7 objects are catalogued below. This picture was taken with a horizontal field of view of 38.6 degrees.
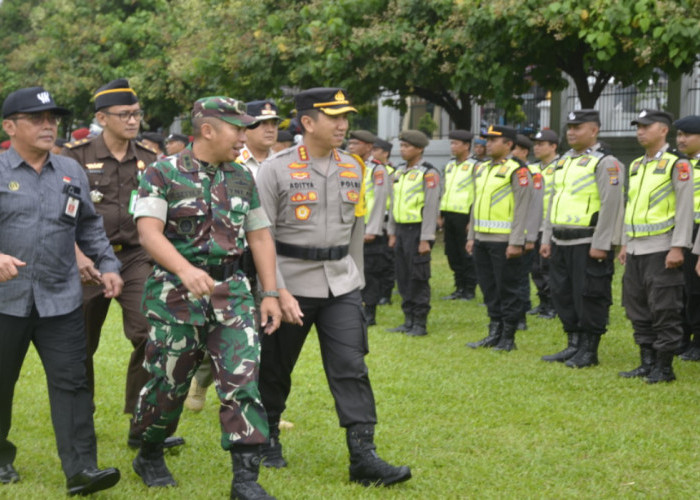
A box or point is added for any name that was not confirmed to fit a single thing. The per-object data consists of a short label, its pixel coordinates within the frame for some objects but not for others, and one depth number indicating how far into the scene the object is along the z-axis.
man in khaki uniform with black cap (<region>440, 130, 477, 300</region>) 13.65
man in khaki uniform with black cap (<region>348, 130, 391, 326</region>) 11.91
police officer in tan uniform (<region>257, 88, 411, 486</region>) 5.56
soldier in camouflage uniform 4.98
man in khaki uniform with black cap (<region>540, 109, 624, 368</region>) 8.70
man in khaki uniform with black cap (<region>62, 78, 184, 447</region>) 6.29
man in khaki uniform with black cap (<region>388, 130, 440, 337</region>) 11.12
